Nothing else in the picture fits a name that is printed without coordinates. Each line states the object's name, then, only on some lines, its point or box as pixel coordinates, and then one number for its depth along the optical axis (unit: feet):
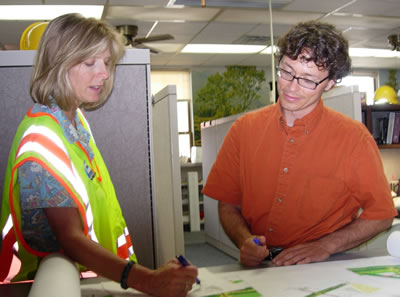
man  4.75
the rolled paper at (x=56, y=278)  1.95
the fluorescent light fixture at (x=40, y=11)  18.04
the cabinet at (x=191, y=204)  18.22
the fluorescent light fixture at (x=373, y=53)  27.91
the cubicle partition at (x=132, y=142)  4.38
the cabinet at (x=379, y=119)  12.45
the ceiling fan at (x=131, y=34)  20.21
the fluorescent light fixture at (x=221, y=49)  25.64
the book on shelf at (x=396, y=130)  12.93
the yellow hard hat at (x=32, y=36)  4.38
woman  2.85
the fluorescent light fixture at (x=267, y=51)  26.53
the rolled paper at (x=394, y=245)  3.51
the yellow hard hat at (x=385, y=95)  15.73
